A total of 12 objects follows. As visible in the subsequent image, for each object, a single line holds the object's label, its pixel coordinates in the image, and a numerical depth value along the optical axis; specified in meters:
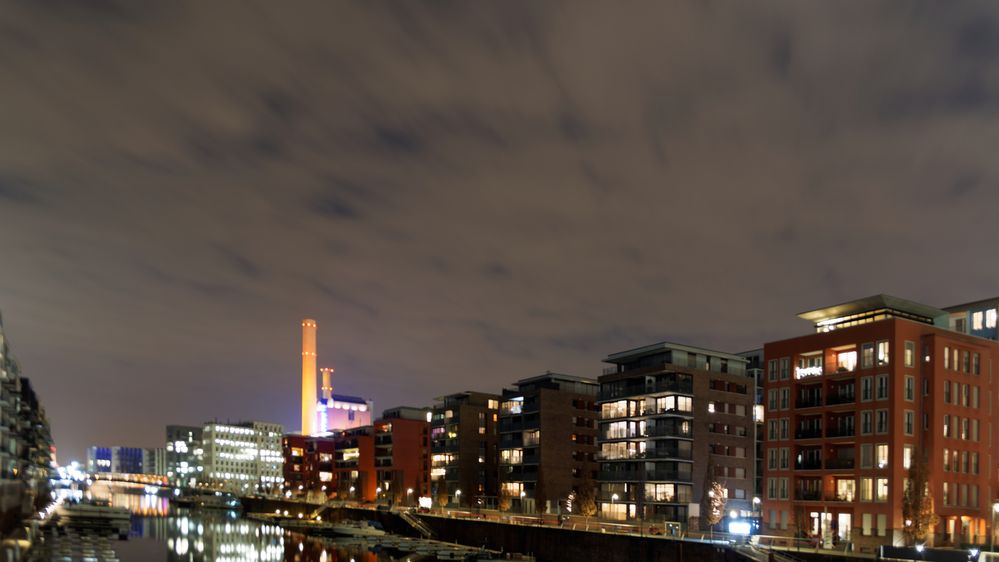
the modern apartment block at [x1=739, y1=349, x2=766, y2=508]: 112.19
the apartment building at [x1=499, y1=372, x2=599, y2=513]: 127.00
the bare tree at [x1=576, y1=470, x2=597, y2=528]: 101.38
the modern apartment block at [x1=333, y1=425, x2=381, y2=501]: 182.88
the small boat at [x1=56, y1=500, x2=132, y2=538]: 131.38
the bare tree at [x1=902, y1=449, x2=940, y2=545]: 64.38
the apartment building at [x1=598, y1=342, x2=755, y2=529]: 103.75
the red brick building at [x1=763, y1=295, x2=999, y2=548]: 70.94
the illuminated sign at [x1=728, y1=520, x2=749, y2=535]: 63.66
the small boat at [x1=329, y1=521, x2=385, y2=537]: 117.19
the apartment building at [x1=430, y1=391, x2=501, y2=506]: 146.38
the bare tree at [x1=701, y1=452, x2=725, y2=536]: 91.88
